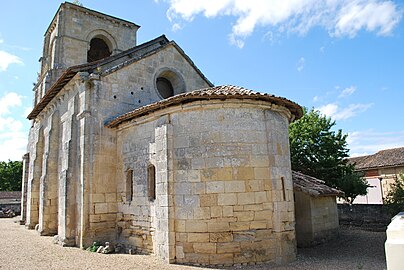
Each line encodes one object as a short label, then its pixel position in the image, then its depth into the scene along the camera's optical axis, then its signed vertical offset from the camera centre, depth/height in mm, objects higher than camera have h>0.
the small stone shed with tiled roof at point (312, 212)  10250 -1164
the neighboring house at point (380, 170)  20969 +360
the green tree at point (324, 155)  16875 +1315
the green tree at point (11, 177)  37406 +1531
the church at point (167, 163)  7500 +592
